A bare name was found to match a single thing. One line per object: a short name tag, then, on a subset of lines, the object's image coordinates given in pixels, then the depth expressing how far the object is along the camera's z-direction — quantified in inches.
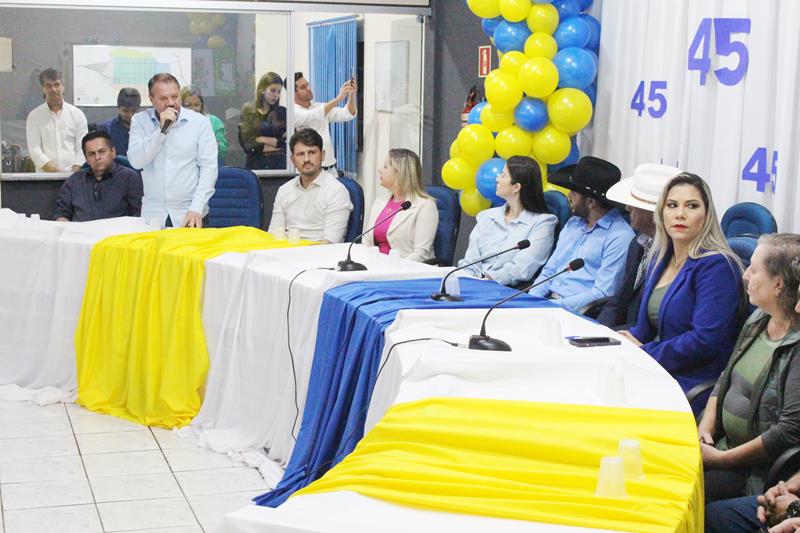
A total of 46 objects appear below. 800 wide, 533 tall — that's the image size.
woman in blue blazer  137.5
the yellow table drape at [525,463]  73.5
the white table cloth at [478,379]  70.6
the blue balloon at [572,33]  210.2
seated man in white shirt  229.3
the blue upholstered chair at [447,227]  219.0
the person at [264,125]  298.0
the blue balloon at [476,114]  225.0
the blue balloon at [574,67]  207.9
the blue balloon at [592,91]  220.2
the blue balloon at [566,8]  211.8
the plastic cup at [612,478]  75.0
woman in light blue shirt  193.0
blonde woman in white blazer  215.5
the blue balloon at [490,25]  223.5
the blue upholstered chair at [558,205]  196.5
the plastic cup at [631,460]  79.1
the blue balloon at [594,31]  218.5
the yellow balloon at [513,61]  210.2
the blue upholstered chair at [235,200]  258.7
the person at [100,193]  238.5
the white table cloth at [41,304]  201.5
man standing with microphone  230.4
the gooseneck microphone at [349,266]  165.5
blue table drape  132.0
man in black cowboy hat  175.9
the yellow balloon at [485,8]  217.0
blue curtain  303.1
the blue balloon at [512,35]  212.2
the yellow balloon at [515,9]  209.2
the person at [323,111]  300.2
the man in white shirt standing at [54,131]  281.4
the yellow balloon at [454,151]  229.6
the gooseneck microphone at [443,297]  144.5
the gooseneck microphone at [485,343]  114.7
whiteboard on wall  285.0
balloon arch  207.6
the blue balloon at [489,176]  214.1
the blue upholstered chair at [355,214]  234.7
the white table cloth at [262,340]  161.0
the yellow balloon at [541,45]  207.6
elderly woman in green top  108.6
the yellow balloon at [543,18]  208.1
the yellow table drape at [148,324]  185.2
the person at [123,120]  284.8
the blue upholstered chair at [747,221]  154.8
